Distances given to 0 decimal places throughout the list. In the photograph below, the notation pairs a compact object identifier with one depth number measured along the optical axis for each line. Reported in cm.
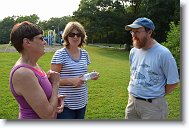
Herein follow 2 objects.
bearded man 131
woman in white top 137
